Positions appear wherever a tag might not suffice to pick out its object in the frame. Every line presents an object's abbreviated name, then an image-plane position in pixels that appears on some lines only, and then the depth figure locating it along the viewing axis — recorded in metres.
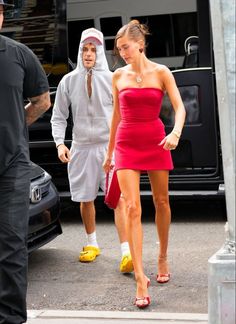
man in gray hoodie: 6.78
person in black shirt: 4.48
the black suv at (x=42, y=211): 6.28
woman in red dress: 5.66
